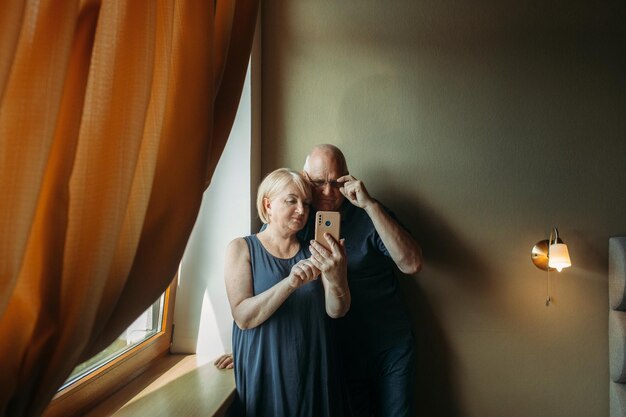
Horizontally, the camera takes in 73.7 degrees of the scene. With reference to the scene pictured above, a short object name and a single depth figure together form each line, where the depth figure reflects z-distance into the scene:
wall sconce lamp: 1.74
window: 1.21
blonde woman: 1.35
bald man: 1.67
